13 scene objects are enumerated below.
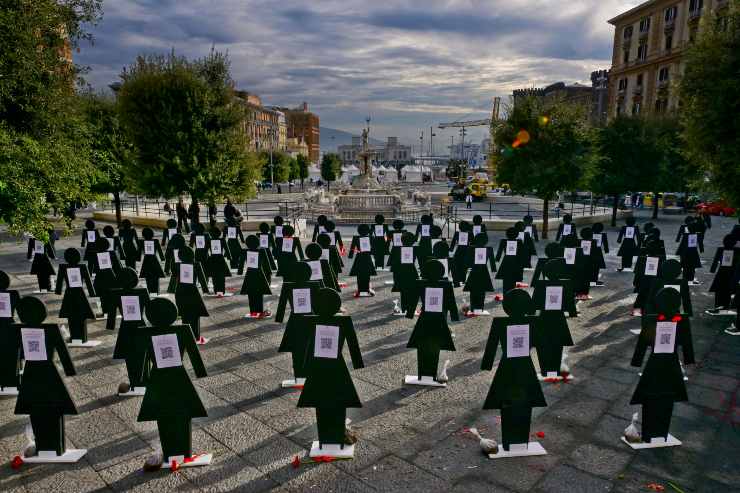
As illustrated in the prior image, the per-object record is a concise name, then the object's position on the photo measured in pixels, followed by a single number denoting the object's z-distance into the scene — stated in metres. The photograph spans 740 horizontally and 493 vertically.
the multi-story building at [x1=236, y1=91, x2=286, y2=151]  106.79
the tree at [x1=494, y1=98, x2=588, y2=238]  20.31
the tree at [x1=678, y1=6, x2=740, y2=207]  9.85
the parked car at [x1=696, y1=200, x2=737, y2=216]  31.68
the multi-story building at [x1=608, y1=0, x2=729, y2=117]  53.69
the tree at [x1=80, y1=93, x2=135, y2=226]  20.23
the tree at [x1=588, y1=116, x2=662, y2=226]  25.72
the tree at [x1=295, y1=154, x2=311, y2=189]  82.81
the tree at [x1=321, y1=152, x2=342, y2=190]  79.56
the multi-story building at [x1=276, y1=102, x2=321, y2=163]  153.50
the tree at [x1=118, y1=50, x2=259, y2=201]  17.84
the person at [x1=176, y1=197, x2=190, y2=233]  22.36
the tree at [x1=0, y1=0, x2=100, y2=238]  7.48
